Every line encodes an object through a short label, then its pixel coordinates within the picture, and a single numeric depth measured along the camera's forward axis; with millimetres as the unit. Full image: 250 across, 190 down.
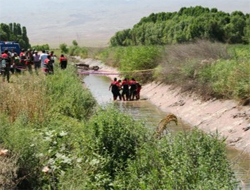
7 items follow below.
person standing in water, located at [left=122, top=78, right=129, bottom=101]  38531
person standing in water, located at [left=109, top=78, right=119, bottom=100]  38150
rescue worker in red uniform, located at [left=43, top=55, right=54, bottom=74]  33406
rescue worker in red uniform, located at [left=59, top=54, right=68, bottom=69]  40312
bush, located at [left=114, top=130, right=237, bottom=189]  10406
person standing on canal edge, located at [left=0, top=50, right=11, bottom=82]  29878
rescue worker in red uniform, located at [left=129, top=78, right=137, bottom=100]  38953
